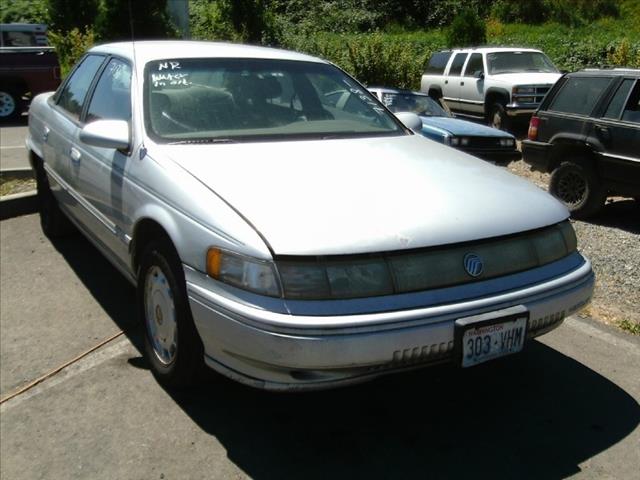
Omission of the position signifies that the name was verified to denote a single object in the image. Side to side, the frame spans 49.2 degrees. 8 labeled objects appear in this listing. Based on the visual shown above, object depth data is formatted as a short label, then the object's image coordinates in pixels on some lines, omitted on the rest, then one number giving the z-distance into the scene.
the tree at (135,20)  18.92
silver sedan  2.71
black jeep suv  7.03
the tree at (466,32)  20.61
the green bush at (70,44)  18.89
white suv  13.16
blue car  9.78
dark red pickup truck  14.06
